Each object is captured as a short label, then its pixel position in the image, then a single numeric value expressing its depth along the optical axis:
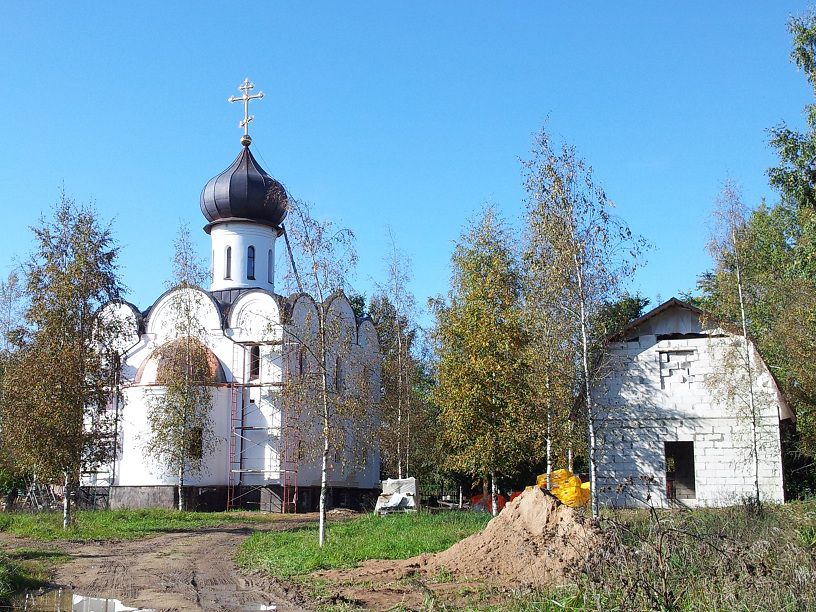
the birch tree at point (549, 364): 21.45
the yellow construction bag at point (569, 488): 22.72
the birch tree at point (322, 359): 18.53
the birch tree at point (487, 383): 21.95
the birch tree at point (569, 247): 18.61
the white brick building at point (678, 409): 22.56
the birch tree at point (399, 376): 32.03
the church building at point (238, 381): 31.02
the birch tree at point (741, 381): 22.17
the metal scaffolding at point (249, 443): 31.00
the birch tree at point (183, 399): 29.84
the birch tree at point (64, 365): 21.66
